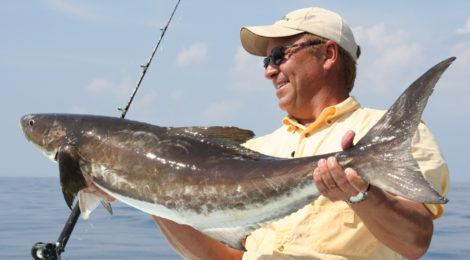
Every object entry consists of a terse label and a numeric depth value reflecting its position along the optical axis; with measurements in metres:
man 2.69
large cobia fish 2.31
